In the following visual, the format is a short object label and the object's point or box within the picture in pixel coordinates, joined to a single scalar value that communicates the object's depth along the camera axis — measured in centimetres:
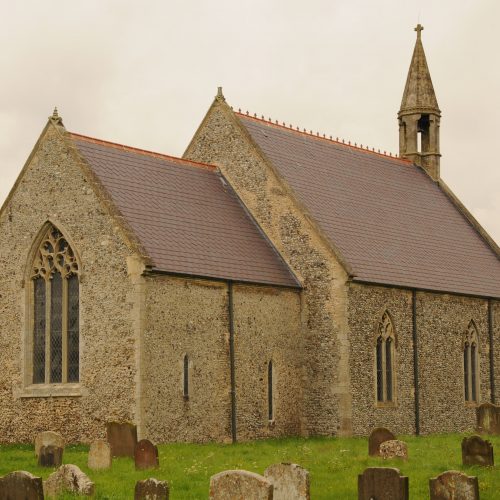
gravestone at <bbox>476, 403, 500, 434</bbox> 3145
